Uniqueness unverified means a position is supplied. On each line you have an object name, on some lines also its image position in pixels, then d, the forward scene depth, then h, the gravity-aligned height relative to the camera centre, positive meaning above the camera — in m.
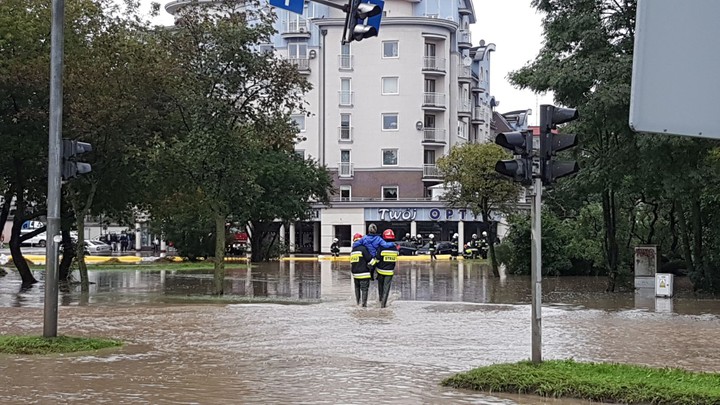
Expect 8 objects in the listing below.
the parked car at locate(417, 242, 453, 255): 68.69 -0.59
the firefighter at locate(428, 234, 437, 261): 60.48 -0.65
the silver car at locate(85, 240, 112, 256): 72.00 -0.66
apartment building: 74.44 +9.91
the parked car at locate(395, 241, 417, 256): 68.21 -0.59
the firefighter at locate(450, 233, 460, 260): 63.22 -0.35
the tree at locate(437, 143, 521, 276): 38.38 +2.42
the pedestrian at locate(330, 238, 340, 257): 66.81 -0.58
